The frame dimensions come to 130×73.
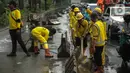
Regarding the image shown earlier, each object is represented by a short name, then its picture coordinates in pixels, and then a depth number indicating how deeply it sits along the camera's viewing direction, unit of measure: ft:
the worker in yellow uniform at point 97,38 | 29.37
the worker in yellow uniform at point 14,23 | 38.27
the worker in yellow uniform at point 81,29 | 36.21
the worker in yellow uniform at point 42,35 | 39.40
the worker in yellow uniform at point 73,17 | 45.61
